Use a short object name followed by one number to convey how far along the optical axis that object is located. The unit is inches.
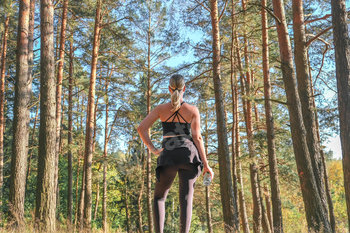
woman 109.2
